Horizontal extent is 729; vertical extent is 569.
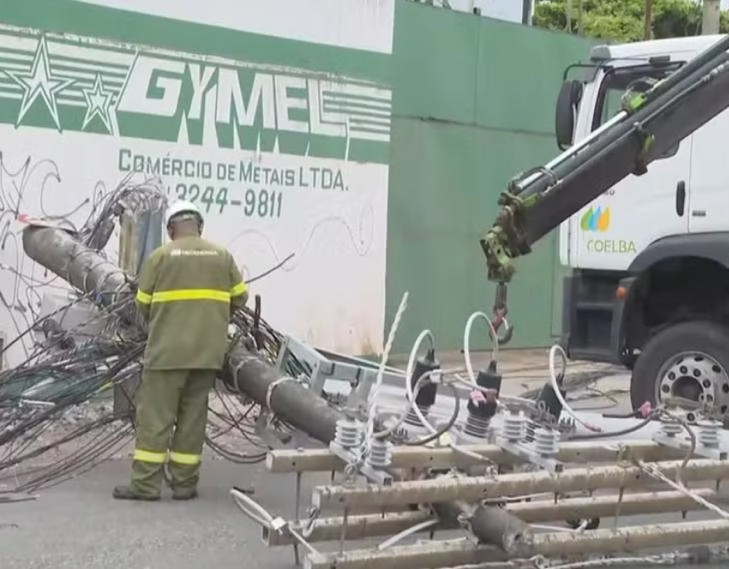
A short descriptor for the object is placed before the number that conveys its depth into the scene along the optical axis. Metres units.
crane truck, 7.98
